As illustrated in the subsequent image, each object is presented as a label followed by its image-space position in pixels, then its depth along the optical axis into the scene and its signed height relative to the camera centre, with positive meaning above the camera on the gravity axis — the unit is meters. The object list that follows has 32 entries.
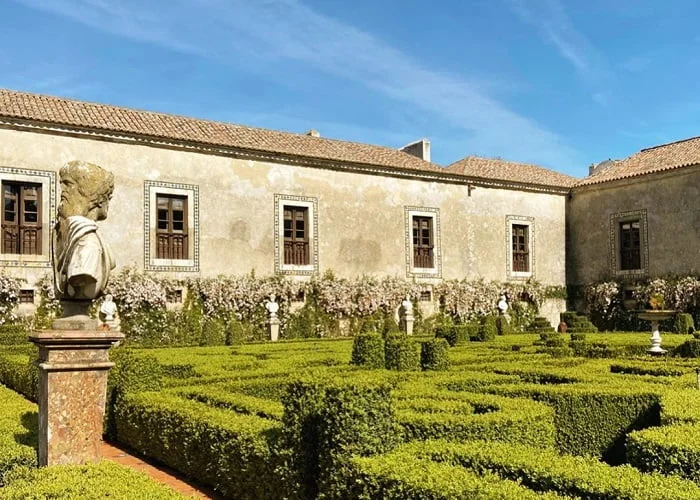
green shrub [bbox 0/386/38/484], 5.02 -1.25
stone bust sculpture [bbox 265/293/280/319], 19.78 -0.71
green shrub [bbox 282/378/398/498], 4.52 -0.99
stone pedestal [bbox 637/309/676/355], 12.61 -0.86
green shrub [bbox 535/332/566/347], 13.98 -1.29
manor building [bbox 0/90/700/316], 17.16 +2.28
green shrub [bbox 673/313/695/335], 20.28 -1.38
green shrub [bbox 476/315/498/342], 17.55 -1.37
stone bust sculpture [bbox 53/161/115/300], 5.09 +0.34
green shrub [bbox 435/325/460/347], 16.30 -1.26
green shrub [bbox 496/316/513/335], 22.31 -1.53
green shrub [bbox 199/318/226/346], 18.31 -1.38
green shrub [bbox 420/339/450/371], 10.16 -1.12
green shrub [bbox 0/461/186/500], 3.95 -1.19
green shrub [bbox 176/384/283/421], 6.35 -1.18
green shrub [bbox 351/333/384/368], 10.65 -1.08
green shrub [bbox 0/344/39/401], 9.79 -1.36
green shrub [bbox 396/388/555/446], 5.25 -1.11
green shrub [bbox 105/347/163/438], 7.92 -1.09
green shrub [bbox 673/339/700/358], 11.95 -1.26
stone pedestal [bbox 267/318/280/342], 19.78 -1.32
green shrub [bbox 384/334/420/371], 10.43 -1.13
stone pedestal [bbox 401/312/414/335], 21.97 -1.34
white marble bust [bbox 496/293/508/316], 24.08 -0.92
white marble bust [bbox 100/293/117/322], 17.03 -0.66
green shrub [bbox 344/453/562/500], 3.54 -1.08
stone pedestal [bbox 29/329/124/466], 4.85 -0.77
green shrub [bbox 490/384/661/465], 6.60 -1.35
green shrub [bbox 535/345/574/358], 12.44 -1.34
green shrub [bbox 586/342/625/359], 12.88 -1.38
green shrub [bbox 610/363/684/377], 9.16 -1.25
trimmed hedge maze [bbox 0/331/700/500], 3.89 -1.16
